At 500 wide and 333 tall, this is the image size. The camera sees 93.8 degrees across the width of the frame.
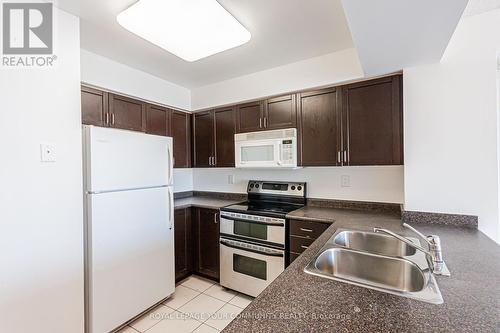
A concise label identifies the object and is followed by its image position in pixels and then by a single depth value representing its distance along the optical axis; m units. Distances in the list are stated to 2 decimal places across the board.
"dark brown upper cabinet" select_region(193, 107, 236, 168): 2.93
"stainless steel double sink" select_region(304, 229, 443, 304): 1.04
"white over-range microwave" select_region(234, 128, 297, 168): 2.43
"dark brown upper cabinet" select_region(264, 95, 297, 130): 2.52
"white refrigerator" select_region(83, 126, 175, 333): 1.75
